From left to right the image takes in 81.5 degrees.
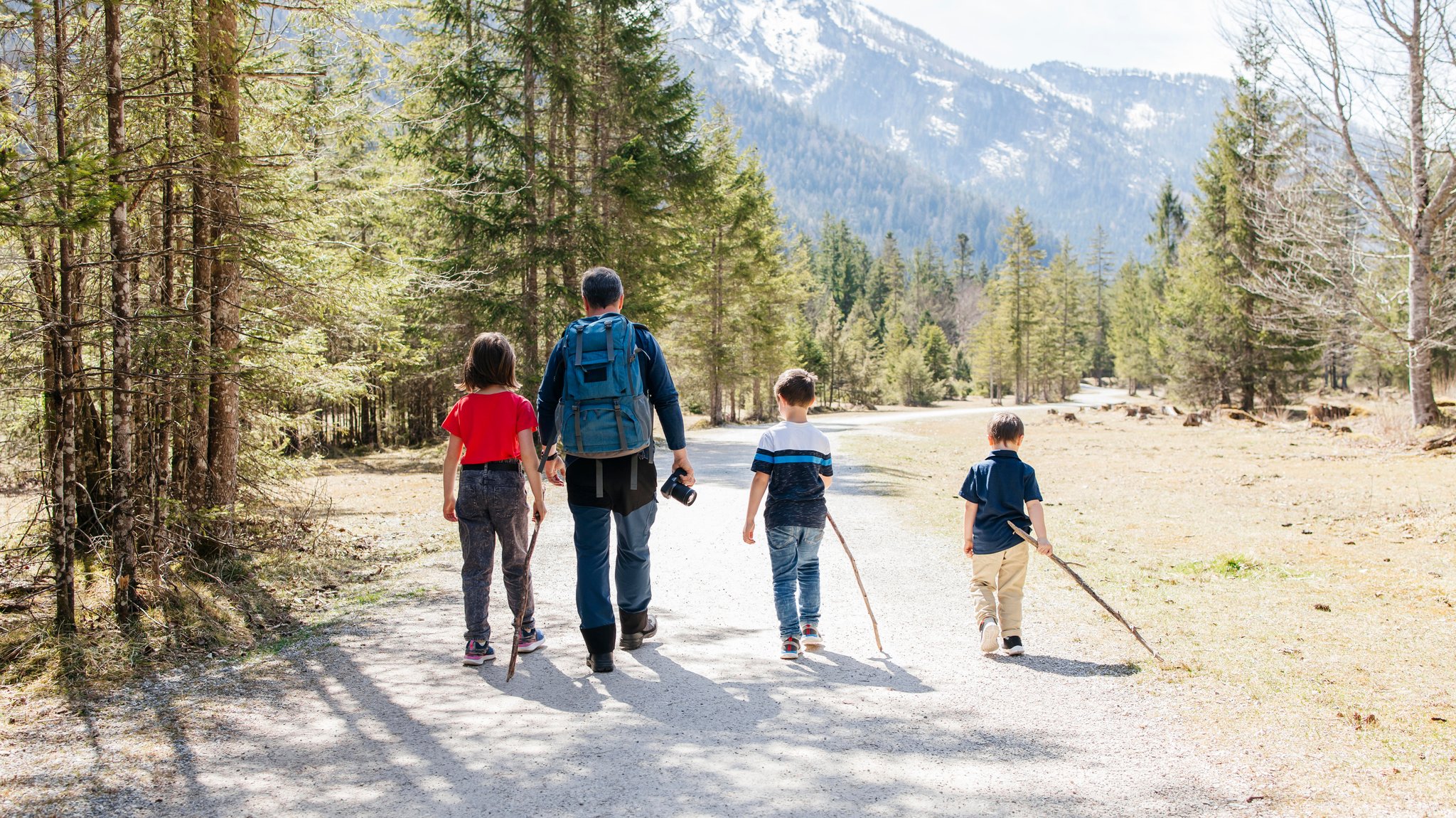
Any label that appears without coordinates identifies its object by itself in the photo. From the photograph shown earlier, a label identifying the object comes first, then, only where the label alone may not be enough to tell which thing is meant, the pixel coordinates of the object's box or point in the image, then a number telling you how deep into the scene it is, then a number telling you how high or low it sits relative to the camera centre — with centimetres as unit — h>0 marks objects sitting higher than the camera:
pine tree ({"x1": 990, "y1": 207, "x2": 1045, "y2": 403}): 6638 +775
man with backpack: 477 -13
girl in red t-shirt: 497 -38
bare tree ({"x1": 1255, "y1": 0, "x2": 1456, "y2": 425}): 1762 +422
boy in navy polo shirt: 537 -84
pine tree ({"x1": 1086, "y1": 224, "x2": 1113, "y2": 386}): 10988 +1167
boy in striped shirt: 519 -61
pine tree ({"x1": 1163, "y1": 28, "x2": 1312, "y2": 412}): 3219 +392
